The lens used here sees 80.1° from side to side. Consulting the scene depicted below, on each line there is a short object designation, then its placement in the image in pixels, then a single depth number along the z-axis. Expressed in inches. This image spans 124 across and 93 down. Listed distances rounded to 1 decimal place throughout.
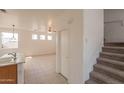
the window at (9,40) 203.6
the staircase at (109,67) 66.9
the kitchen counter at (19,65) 78.4
